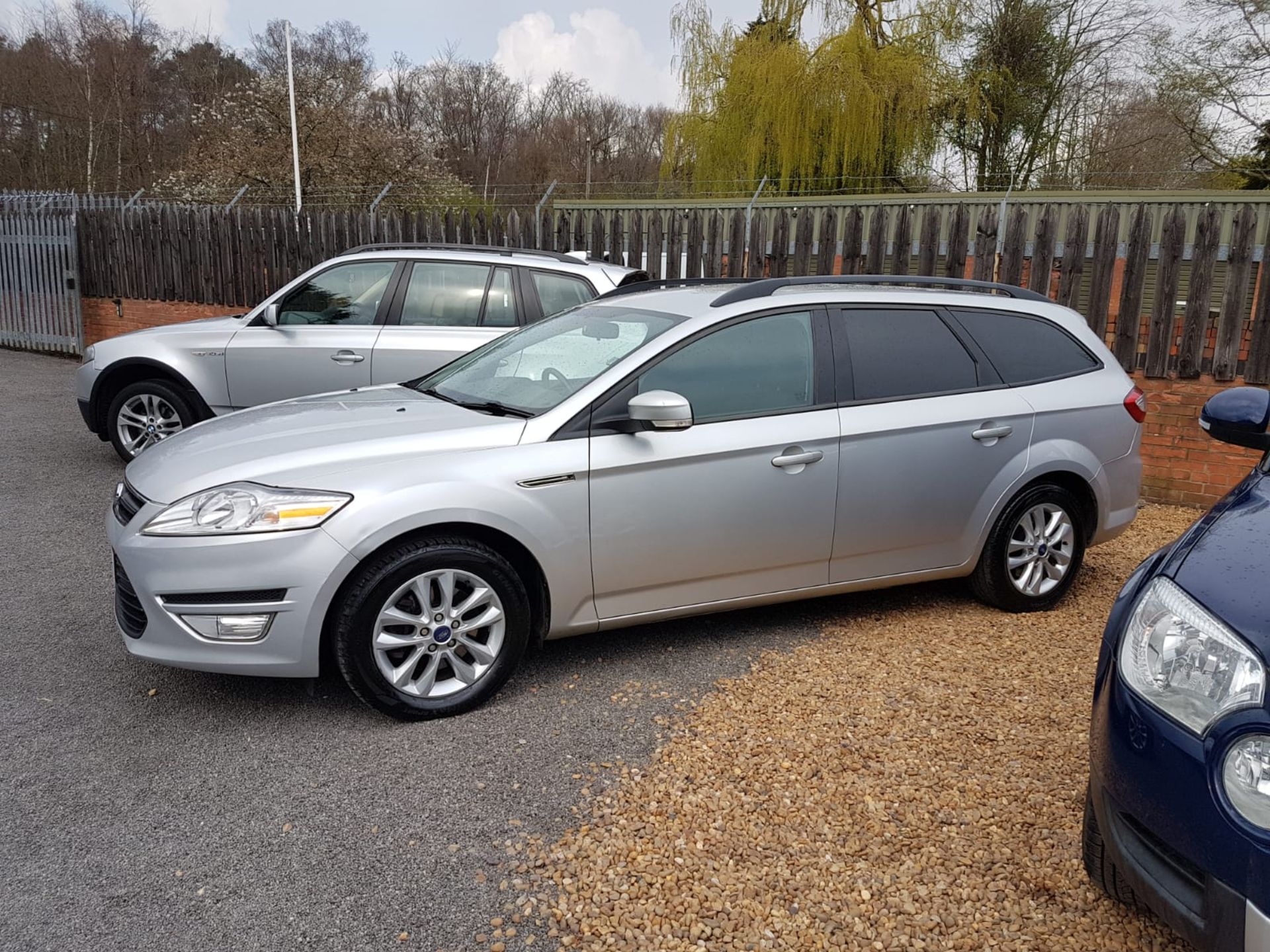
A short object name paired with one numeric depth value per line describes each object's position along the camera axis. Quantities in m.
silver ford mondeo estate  3.46
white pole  21.08
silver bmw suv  7.07
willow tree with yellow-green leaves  19.52
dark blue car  1.88
